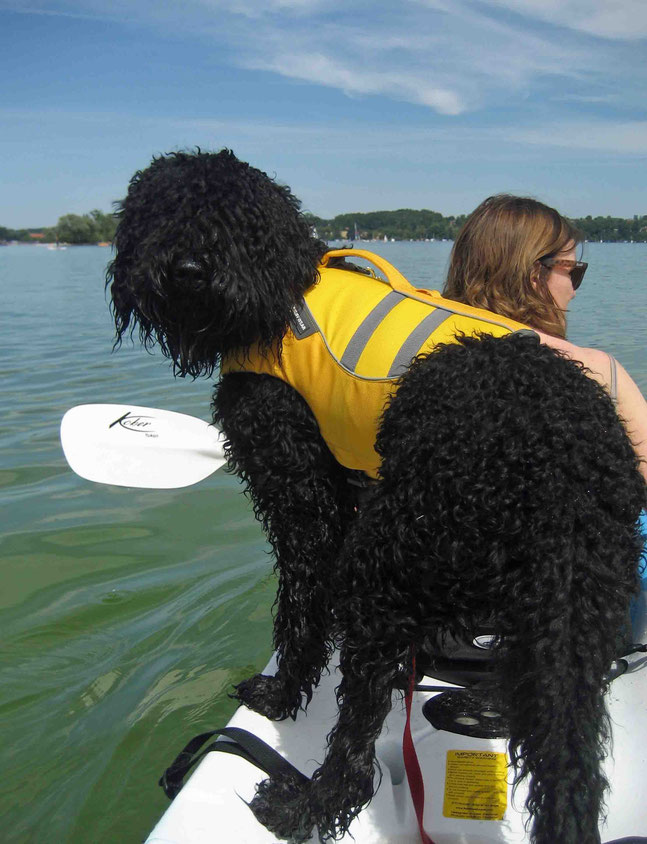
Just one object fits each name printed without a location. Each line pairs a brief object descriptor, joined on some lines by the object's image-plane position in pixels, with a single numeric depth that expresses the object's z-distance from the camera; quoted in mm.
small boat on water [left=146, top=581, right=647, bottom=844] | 1955
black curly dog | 1473
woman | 2354
